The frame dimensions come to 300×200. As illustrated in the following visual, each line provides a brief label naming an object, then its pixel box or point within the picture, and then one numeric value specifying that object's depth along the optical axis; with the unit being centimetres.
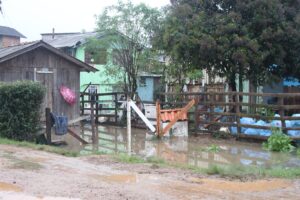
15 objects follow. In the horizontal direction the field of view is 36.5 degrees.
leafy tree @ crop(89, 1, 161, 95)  2533
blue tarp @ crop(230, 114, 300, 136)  1521
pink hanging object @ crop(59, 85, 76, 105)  2105
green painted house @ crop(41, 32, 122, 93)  3000
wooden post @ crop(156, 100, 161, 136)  1733
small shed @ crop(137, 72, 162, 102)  3622
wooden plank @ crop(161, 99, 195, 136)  1742
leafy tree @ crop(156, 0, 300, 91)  1906
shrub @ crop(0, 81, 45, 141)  1430
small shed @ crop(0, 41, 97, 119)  1970
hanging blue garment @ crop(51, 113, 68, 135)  1524
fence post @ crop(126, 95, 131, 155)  1271
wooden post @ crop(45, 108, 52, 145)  1506
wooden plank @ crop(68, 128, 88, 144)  1559
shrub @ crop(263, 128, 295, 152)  1417
